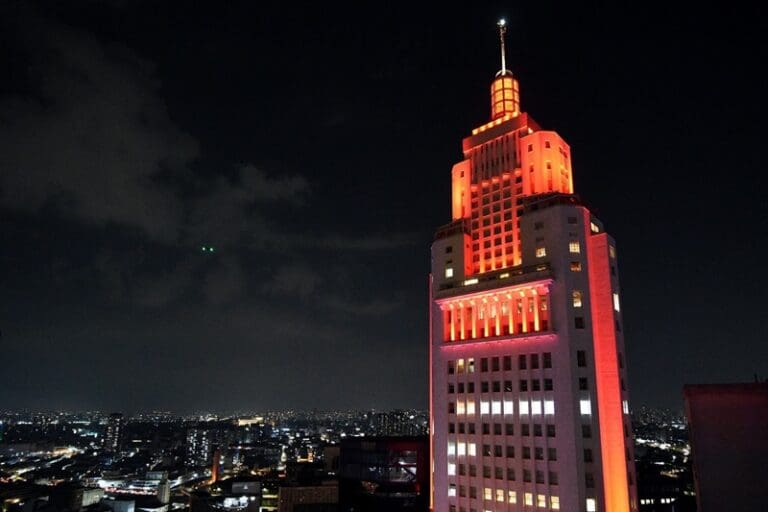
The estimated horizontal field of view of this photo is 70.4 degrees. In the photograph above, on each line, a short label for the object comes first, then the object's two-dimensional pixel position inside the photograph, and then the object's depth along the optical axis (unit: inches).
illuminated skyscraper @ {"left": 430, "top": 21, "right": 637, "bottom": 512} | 2165.4
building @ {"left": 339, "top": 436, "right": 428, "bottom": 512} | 3400.6
